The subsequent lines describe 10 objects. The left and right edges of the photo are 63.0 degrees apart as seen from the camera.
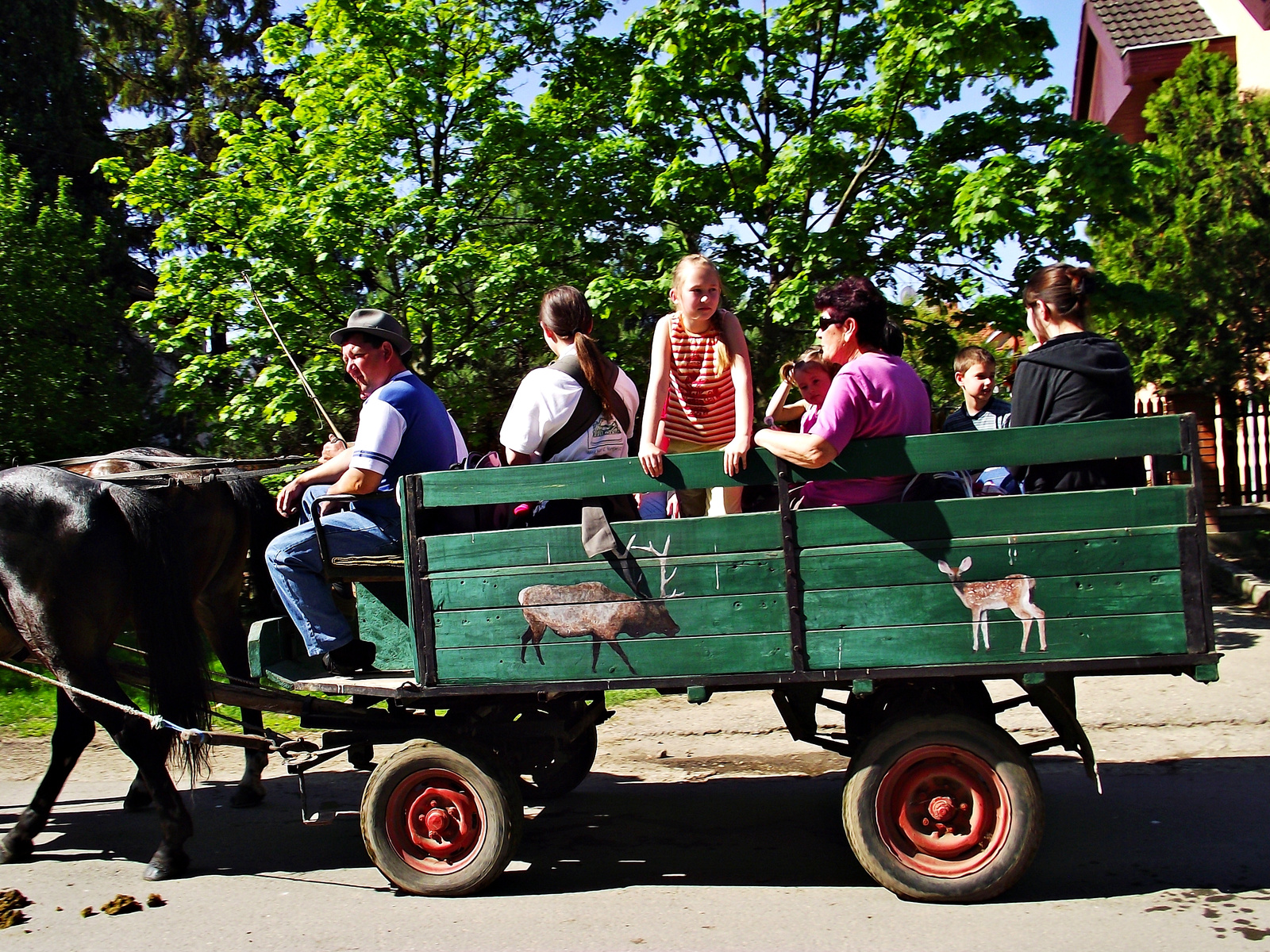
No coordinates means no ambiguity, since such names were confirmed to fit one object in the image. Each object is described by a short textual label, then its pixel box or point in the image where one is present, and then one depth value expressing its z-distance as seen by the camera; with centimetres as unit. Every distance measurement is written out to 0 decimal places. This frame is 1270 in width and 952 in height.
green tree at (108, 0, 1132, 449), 781
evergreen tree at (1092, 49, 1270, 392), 1112
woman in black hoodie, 366
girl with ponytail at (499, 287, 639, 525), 401
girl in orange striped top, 409
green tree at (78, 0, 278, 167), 1608
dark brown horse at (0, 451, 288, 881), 445
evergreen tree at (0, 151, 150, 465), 1013
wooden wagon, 342
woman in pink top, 354
